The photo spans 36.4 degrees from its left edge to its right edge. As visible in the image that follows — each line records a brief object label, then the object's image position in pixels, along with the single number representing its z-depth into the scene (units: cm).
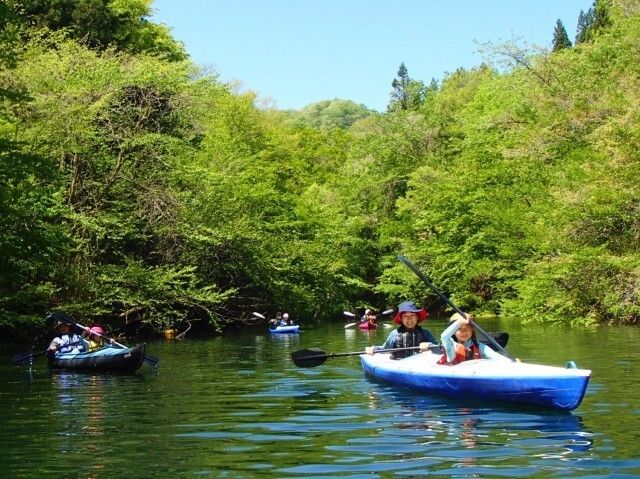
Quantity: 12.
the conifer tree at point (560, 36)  8472
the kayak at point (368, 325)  3322
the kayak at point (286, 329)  3078
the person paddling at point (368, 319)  3344
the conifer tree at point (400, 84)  8685
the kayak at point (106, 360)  1662
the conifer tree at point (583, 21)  8018
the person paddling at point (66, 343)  1828
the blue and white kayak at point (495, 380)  1019
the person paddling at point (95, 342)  1821
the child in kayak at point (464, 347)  1212
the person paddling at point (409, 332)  1435
